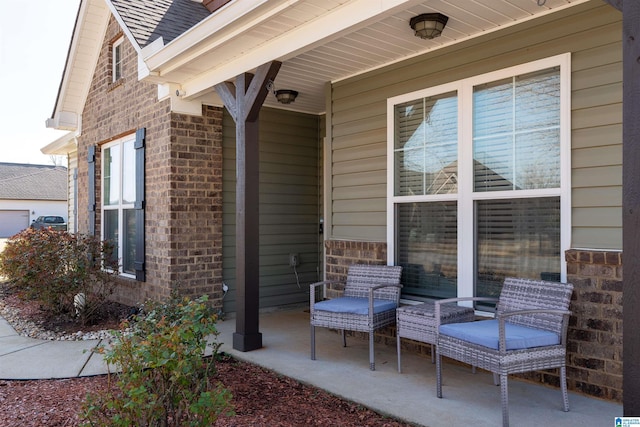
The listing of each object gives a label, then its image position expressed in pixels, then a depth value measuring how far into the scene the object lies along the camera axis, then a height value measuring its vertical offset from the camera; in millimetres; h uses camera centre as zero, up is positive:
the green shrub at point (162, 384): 2145 -748
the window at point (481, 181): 3496 +306
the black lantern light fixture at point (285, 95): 5646 +1432
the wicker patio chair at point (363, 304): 3932 -723
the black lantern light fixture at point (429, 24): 3598 +1433
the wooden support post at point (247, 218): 4461 +9
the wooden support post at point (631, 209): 1788 +37
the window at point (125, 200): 6152 +261
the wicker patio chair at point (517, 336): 2844 -709
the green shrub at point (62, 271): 5566 -601
